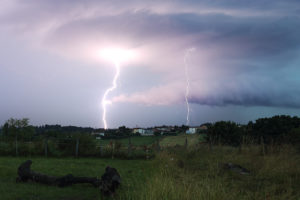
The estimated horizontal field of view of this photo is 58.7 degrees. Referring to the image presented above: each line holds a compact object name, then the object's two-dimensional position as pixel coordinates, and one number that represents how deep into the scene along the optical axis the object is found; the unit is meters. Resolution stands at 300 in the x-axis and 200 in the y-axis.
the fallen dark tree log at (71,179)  7.26
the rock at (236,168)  9.57
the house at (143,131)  61.42
